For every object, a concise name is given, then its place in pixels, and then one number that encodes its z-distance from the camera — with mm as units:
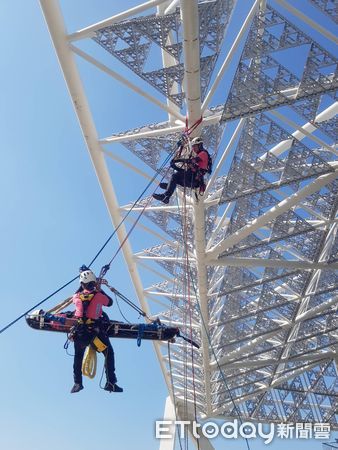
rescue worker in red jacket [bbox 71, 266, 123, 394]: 8555
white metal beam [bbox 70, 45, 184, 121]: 9297
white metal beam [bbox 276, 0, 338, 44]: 8914
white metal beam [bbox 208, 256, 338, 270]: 13596
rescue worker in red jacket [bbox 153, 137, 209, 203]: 10133
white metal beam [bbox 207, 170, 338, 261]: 11594
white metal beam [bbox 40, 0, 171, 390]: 8898
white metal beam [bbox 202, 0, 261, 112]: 9320
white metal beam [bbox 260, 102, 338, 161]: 12891
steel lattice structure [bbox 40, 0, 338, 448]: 9188
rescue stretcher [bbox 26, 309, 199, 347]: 8633
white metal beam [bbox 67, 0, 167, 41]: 8594
